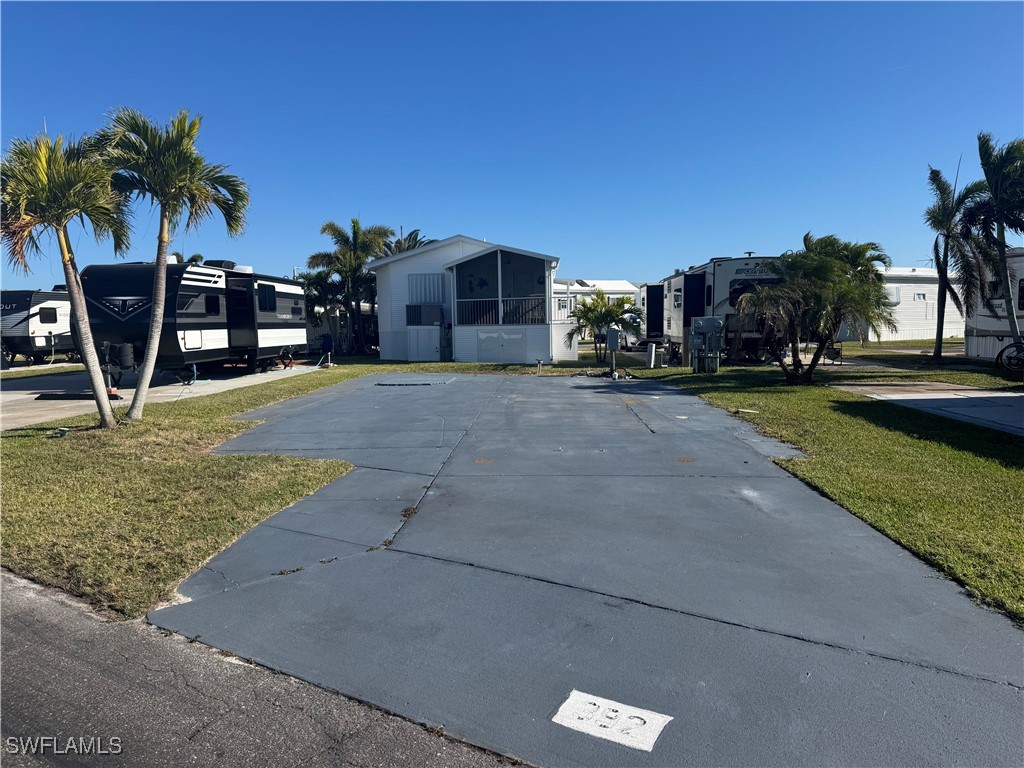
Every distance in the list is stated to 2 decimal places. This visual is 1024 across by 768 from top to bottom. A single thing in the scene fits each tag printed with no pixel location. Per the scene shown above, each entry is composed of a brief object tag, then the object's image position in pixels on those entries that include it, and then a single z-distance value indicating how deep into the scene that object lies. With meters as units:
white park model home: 27.39
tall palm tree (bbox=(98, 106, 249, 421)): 9.70
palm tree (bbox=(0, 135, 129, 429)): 8.62
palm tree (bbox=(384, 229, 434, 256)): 39.12
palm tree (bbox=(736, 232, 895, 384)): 15.66
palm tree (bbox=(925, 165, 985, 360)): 20.52
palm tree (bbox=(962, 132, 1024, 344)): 18.14
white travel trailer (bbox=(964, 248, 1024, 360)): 19.55
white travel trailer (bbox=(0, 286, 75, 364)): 25.14
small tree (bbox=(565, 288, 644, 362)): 24.61
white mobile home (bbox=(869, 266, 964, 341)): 37.81
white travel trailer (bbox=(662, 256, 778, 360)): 21.23
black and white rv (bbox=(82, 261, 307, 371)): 16.50
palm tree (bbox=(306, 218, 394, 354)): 33.00
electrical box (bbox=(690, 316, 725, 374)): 19.09
